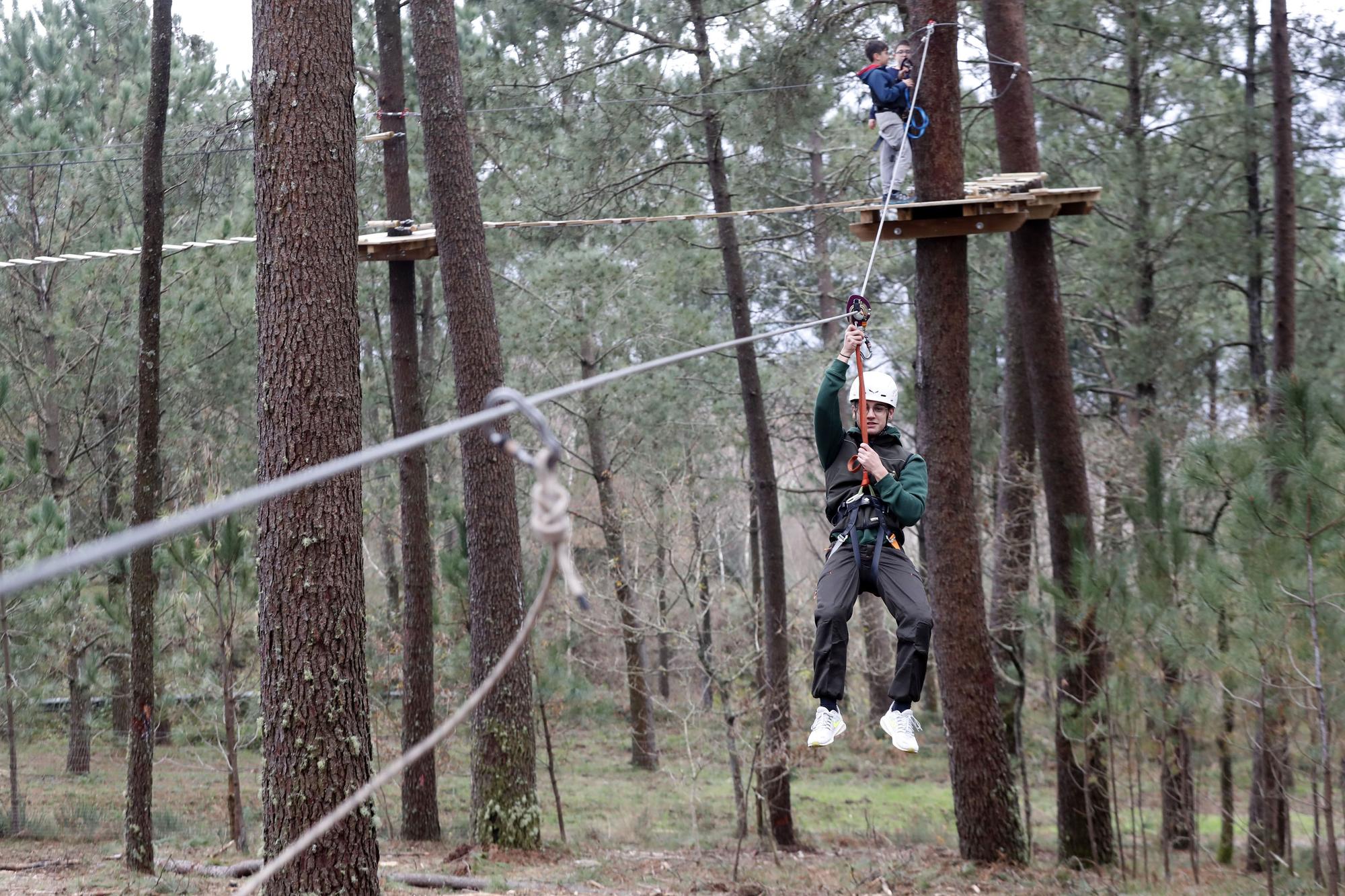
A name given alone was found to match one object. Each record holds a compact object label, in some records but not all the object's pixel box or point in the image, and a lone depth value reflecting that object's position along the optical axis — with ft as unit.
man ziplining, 30.04
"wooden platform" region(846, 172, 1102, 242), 48.70
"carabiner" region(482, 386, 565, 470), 11.82
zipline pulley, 29.71
